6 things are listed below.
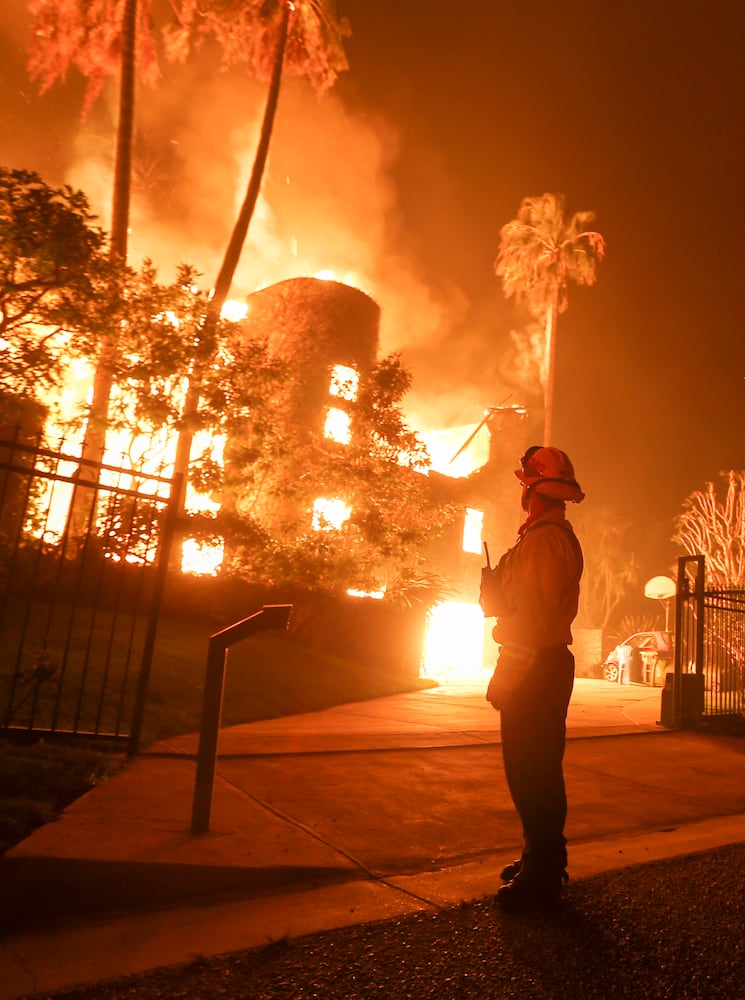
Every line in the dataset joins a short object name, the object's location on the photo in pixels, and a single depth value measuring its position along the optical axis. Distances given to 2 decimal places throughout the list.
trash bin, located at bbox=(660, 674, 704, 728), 8.73
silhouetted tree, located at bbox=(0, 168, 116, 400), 8.49
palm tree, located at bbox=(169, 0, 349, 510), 17.34
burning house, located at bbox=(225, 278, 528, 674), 14.73
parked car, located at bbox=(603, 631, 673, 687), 19.69
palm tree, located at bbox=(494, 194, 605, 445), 28.17
